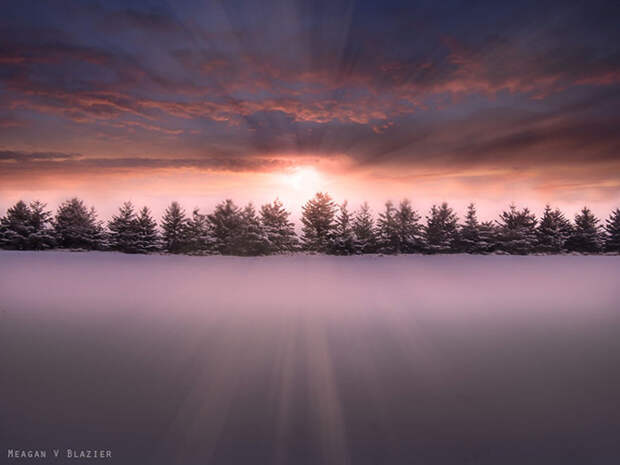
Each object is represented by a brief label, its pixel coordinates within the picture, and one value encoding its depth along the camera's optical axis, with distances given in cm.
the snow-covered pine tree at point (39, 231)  3031
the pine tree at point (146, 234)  2916
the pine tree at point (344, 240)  2970
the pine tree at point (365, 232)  3042
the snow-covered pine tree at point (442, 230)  3138
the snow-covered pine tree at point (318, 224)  3038
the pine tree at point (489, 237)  3131
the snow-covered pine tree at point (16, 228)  3023
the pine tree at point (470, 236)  3127
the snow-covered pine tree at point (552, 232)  3244
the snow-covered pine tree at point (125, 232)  2923
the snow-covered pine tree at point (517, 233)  3150
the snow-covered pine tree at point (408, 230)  3073
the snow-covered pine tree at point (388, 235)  3053
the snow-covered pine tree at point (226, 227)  2808
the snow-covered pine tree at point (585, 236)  3278
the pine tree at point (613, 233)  3322
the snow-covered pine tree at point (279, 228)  2948
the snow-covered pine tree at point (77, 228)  3017
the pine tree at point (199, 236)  2828
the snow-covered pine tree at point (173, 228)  2927
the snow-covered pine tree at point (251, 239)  2767
